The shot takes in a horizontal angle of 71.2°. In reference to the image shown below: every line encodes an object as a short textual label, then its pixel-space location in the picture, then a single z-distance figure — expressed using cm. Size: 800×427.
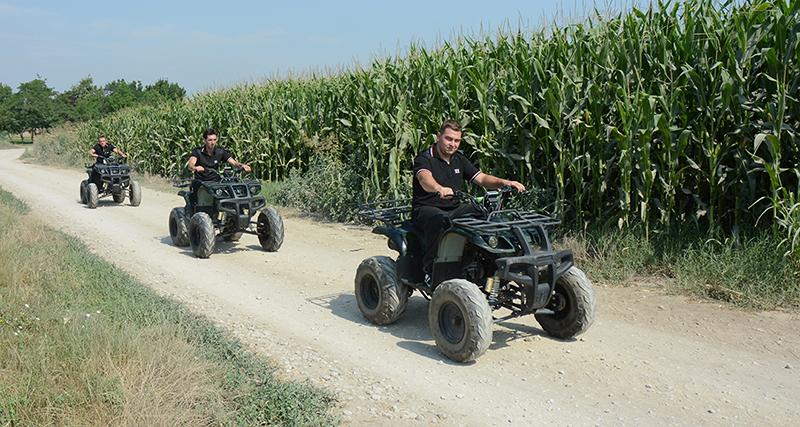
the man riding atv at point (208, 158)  961
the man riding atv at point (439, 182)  519
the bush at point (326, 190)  1185
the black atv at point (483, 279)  445
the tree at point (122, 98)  6694
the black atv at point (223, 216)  873
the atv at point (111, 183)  1462
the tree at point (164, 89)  7691
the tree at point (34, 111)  6494
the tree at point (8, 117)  6372
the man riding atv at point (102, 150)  1551
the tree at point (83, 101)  6469
